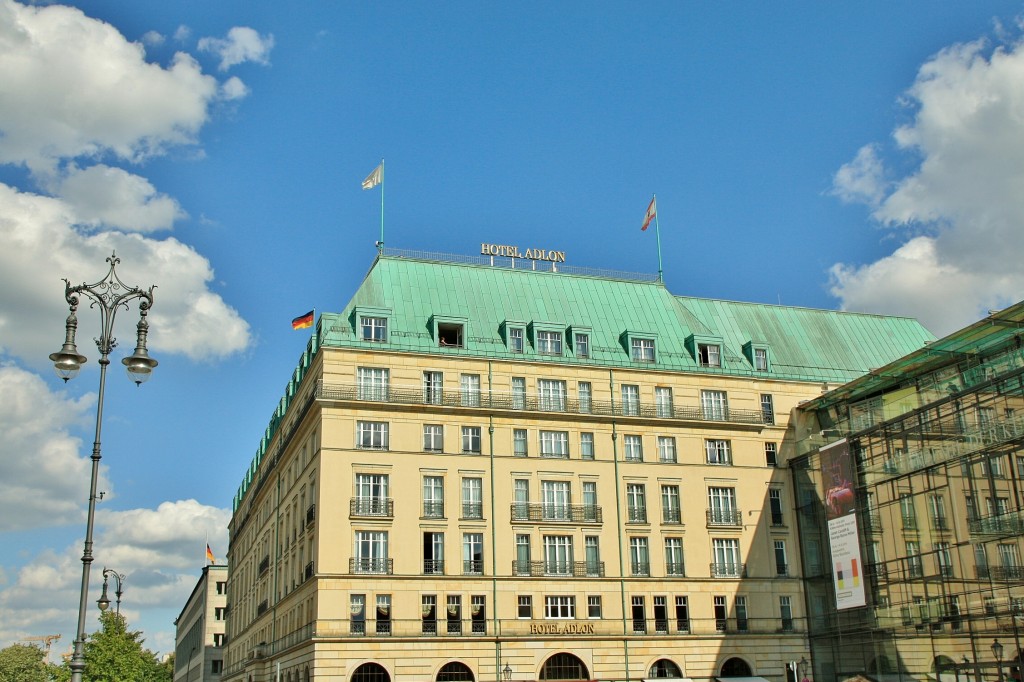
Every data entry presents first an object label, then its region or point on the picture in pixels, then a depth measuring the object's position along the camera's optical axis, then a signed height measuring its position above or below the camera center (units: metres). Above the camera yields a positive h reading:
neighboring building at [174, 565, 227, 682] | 132.12 +4.03
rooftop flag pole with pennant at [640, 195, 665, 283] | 76.12 +29.90
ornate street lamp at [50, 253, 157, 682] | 24.31 +6.80
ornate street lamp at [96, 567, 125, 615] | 55.04 +3.16
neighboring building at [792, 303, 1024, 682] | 48.28 +5.77
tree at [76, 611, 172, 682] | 81.81 +0.52
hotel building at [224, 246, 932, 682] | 59.62 +9.33
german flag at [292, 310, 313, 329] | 69.69 +21.30
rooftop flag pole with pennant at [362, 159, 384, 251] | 71.00 +30.78
